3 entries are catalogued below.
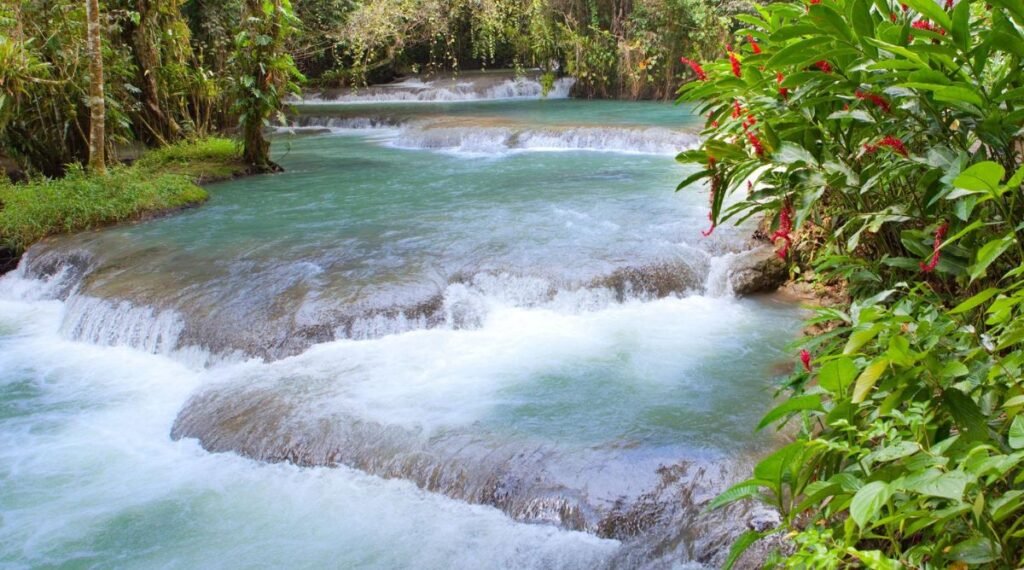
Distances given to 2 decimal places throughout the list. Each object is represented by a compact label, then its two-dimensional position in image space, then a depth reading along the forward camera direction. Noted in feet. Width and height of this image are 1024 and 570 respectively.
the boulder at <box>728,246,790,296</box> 24.39
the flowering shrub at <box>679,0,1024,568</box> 6.13
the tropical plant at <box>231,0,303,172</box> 38.58
